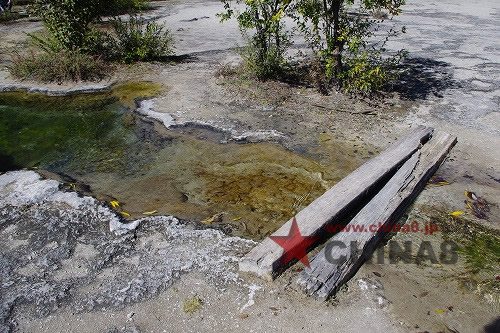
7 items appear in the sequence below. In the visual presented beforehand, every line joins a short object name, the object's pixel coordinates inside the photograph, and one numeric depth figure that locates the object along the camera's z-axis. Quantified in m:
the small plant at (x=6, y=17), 11.82
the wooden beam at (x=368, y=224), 2.75
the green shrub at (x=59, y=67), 7.09
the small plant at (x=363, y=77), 5.79
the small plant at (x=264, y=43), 6.23
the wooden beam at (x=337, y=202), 2.86
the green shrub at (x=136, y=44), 7.92
